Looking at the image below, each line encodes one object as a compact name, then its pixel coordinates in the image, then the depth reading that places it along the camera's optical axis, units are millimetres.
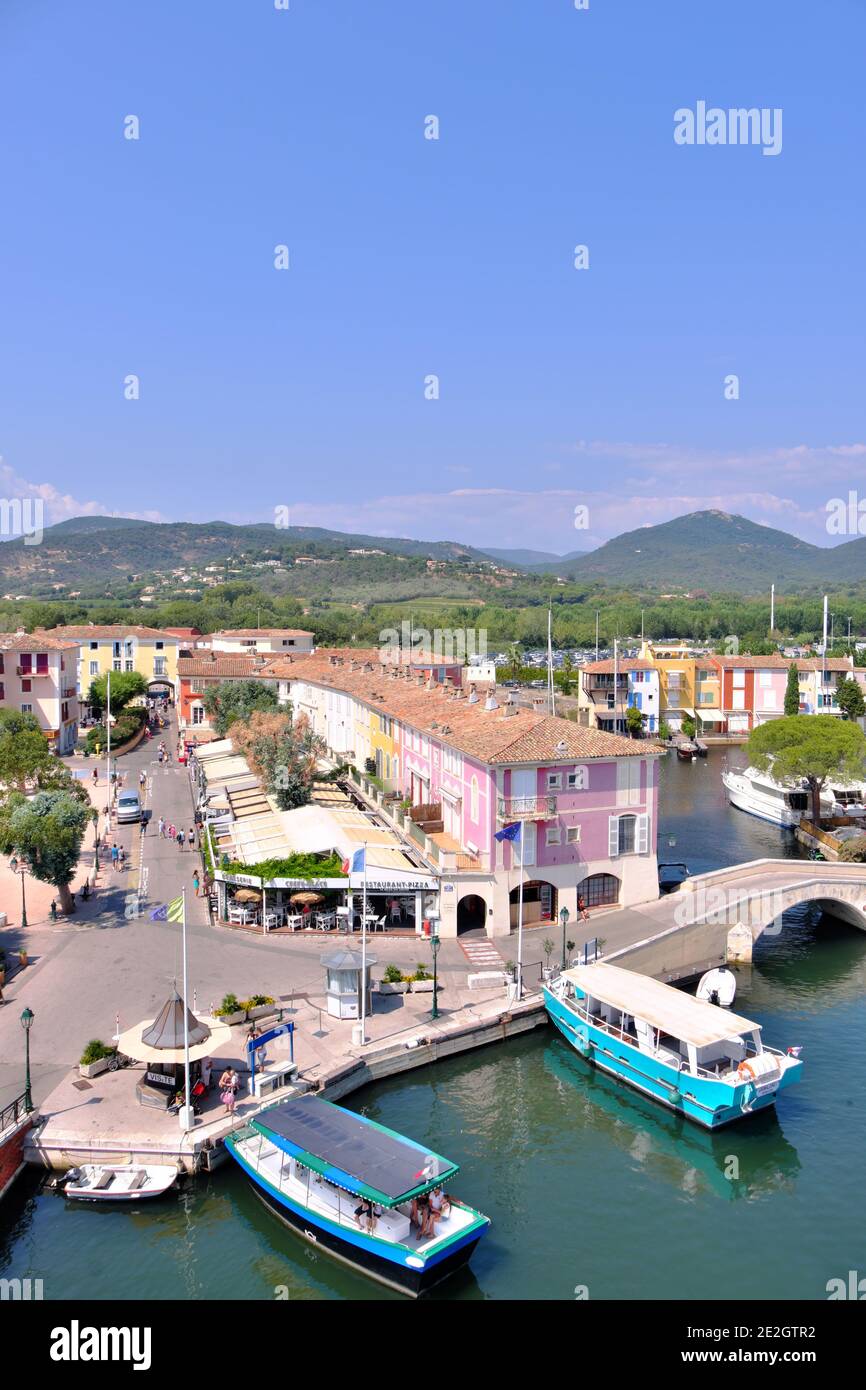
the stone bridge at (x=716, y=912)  35969
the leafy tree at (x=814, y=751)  55938
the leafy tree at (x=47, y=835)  35750
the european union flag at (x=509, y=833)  34875
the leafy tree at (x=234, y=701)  75250
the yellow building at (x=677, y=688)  111000
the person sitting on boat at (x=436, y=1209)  20672
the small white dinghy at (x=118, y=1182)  22484
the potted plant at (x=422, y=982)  32625
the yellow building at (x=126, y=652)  106625
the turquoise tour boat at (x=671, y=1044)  26719
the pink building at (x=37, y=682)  76500
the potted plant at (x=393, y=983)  32469
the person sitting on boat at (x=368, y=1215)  20906
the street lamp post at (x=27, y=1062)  24172
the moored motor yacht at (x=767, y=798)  63969
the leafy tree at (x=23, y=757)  47603
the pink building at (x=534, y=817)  37688
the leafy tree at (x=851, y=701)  94375
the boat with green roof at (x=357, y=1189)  20391
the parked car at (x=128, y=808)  54781
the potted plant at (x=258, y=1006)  29297
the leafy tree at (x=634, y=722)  102938
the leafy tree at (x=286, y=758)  48812
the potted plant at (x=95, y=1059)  26312
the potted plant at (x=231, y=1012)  28875
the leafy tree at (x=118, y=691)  92131
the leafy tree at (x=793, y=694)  100262
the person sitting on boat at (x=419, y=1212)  20759
